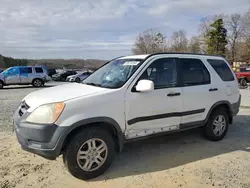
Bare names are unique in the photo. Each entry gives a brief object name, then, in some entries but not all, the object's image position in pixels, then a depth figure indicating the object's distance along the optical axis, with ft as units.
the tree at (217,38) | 136.95
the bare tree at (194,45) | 153.35
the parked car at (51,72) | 94.05
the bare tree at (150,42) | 171.67
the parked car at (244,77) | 53.98
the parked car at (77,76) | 68.56
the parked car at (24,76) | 51.08
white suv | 8.76
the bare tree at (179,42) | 167.94
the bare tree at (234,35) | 145.87
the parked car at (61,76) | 83.04
